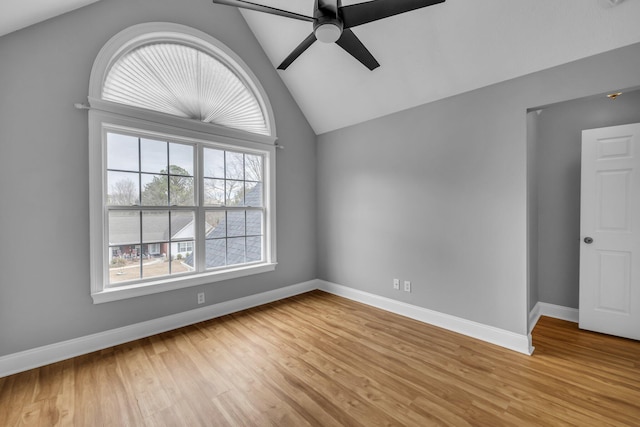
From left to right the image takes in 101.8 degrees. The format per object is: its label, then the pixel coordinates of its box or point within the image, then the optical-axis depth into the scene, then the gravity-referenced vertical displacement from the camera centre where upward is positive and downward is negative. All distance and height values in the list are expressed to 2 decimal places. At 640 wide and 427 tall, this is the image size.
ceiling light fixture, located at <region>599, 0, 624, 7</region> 1.72 +1.40
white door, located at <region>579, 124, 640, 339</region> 2.49 -0.21
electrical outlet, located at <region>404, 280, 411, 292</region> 3.13 -0.90
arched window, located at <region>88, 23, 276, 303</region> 2.49 +0.54
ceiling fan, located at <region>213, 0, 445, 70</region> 1.66 +1.32
